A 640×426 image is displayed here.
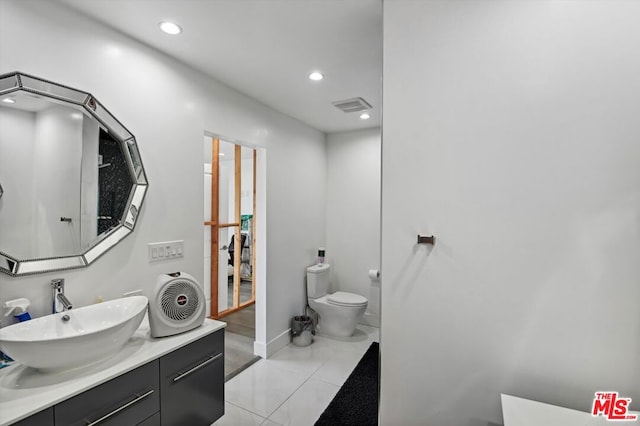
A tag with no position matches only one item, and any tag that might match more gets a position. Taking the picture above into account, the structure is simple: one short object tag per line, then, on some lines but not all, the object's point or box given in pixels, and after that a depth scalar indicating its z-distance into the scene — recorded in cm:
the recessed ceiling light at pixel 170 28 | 174
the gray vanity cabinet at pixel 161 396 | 118
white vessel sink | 114
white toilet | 333
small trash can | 324
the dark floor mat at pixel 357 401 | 208
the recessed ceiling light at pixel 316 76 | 236
